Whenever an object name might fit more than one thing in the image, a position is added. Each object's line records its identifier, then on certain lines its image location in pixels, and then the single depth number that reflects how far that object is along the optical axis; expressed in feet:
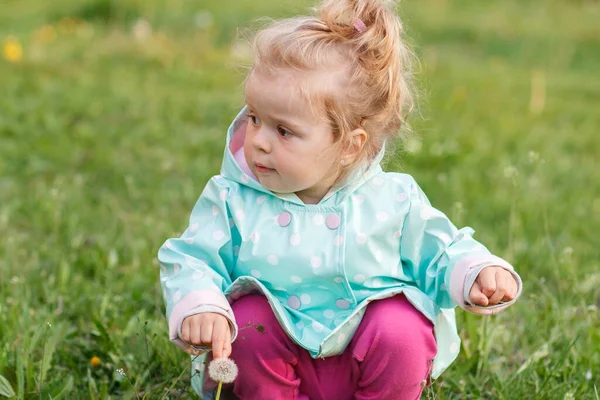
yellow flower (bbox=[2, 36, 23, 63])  20.48
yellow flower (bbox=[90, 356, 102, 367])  8.20
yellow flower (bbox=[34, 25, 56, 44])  24.18
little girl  6.82
